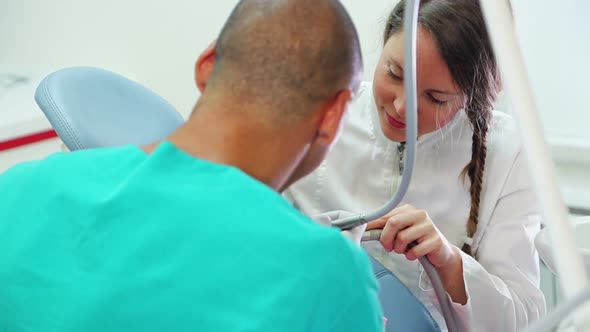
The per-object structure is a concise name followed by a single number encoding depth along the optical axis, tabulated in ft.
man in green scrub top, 4.99
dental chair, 6.54
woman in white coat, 6.72
